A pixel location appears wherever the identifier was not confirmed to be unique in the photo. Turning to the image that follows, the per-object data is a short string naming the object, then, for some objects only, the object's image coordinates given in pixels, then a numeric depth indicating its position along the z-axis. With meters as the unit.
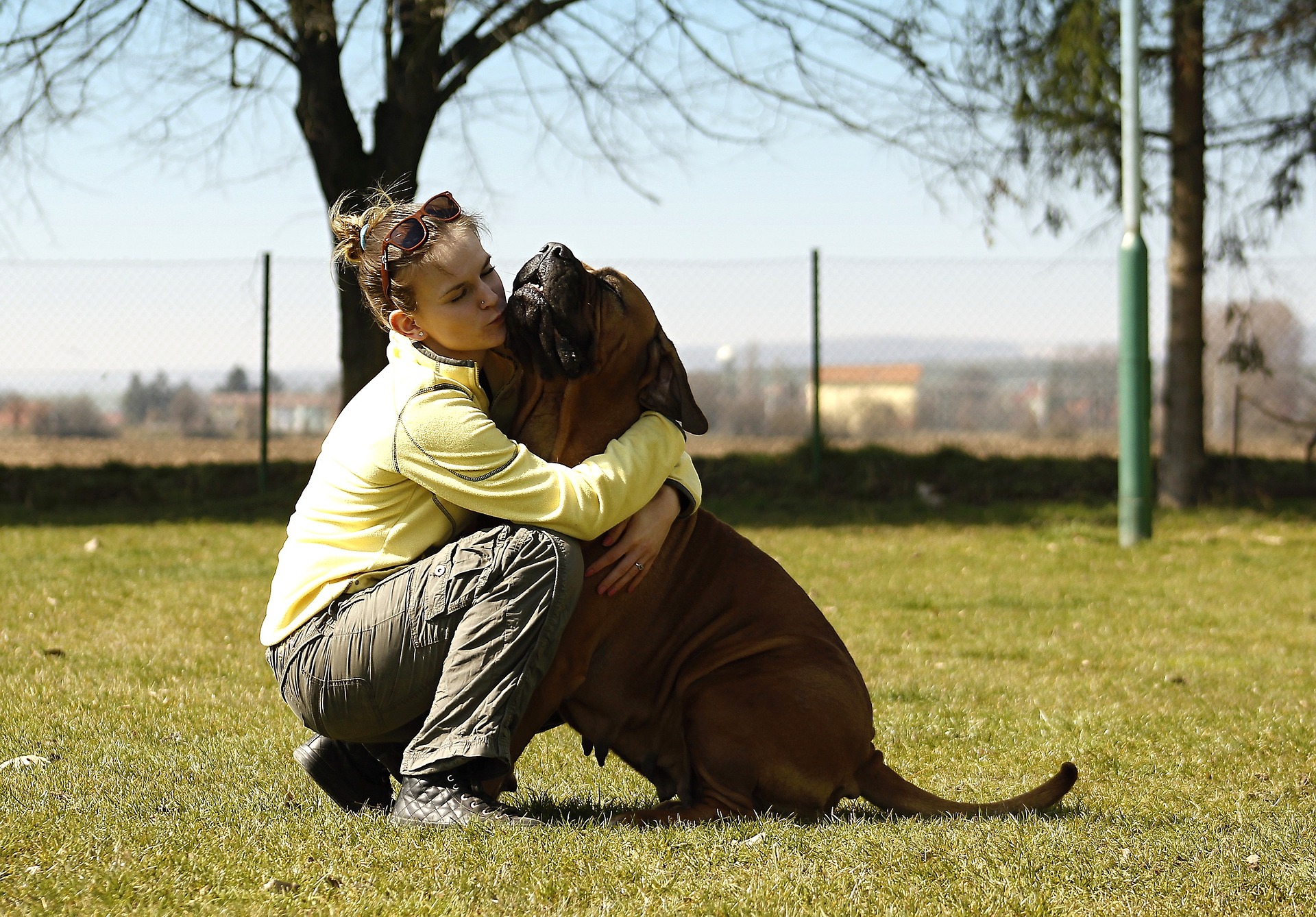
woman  5.15
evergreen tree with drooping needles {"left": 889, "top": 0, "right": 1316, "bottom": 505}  19.39
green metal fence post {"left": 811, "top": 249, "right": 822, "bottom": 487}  22.31
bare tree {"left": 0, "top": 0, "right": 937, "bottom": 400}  19.97
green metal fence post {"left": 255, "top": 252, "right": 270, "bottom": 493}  21.87
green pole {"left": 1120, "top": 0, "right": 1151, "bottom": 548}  16.58
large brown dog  5.46
